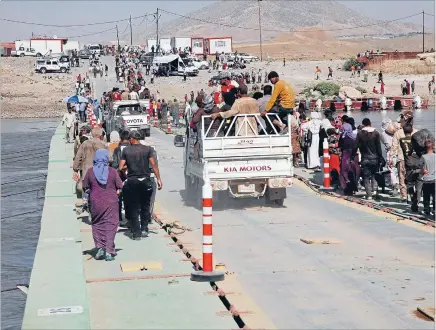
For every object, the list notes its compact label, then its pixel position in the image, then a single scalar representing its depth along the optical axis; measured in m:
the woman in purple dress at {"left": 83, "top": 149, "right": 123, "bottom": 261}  13.97
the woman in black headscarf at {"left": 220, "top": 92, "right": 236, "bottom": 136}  19.98
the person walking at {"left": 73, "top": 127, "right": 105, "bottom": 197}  17.69
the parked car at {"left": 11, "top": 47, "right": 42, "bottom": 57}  129.43
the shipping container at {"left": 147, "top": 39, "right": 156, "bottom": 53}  129.62
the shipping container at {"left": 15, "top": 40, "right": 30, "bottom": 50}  131.12
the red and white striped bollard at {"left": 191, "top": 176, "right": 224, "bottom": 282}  12.61
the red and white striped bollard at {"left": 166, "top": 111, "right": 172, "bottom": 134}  46.40
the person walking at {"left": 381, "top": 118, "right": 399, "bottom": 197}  20.97
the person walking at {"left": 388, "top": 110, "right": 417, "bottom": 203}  19.58
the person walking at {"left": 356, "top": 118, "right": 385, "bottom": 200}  20.36
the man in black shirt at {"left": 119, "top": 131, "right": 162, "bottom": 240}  15.55
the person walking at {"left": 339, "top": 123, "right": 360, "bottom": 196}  21.38
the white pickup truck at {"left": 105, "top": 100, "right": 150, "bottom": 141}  41.28
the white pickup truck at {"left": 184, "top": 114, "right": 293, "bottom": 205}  19.25
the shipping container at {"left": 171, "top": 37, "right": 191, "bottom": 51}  130.50
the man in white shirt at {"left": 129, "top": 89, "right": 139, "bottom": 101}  45.34
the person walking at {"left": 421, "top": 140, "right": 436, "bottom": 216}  17.42
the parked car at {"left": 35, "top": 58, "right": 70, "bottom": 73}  108.00
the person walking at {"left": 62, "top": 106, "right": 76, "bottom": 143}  41.03
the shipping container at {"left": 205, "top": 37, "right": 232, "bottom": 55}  135.12
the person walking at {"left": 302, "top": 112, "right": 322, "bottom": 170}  26.45
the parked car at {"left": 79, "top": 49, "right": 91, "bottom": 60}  133.00
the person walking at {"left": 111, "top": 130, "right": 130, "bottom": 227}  16.67
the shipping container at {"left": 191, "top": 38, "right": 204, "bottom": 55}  133.50
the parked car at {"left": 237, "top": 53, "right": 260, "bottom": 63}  120.80
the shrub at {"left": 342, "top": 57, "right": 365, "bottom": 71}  108.50
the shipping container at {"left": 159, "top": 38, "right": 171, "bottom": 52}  132.12
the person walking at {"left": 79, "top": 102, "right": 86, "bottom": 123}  52.56
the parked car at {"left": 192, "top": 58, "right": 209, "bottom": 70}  105.10
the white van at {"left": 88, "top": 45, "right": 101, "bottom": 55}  139.88
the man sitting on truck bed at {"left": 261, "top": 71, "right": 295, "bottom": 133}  20.38
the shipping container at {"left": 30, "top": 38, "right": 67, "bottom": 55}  133.00
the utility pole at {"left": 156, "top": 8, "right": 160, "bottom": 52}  123.19
